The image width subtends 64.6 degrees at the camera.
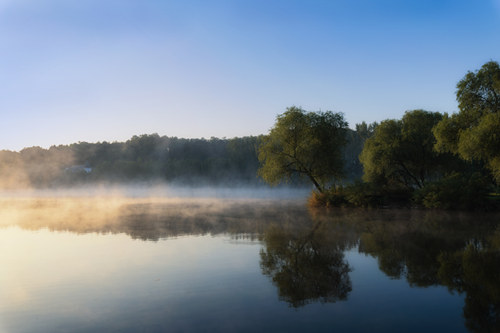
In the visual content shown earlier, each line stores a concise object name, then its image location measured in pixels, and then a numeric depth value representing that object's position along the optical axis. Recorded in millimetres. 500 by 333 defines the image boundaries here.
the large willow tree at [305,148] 35844
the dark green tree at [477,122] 24484
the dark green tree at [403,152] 36719
